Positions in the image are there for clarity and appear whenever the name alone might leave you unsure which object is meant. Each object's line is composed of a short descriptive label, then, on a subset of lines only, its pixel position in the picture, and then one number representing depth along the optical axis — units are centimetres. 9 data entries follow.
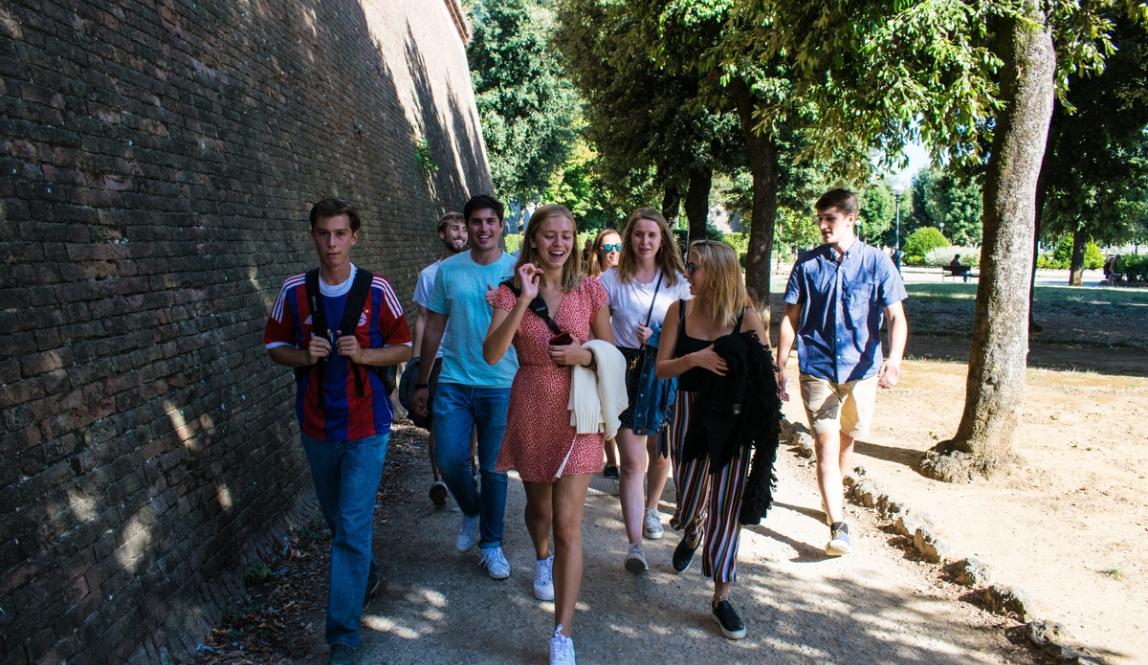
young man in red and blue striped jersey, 367
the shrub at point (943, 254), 6706
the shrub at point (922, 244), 7131
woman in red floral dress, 367
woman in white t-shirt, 526
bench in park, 4328
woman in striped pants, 411
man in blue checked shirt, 525
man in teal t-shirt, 473
